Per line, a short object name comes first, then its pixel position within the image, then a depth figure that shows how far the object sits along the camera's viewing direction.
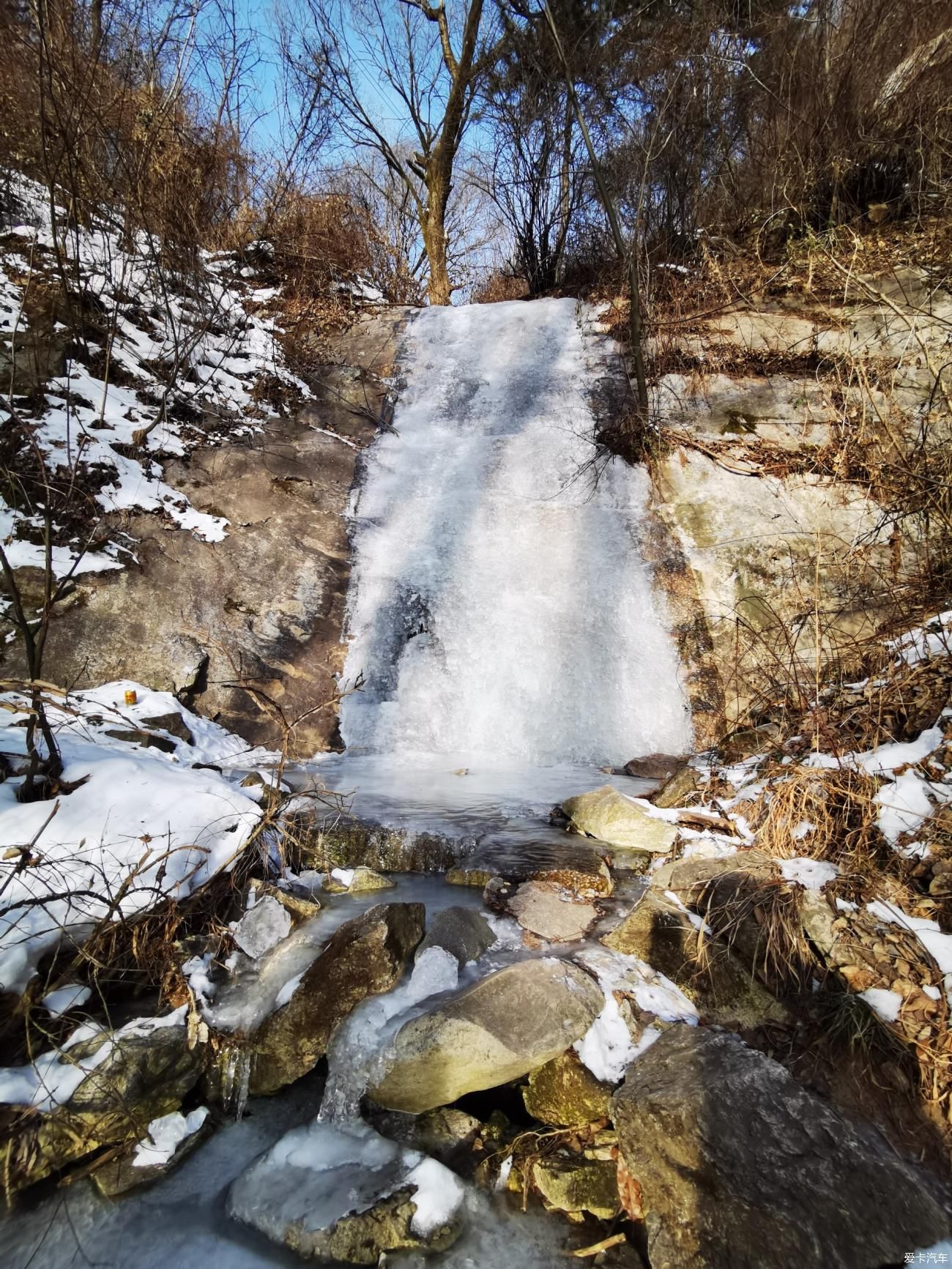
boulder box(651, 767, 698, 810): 3.55
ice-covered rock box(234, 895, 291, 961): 2.58
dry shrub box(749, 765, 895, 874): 2.36
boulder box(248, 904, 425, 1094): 2.21
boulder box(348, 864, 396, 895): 3.18
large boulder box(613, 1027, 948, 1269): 1.44
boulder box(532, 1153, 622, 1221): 1.77
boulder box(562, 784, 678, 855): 3.30
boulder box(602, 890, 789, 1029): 2.19
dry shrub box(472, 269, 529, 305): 12.59
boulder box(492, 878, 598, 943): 2.72
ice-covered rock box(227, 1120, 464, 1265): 1.70
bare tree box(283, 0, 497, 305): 11.30
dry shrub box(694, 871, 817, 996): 2.15
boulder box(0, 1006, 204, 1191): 1.79
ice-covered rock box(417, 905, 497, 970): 2.54
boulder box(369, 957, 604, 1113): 2.04
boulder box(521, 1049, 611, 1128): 1.95
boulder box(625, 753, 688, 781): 4.73
